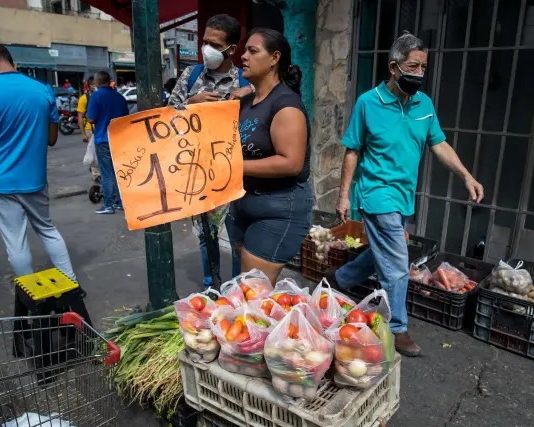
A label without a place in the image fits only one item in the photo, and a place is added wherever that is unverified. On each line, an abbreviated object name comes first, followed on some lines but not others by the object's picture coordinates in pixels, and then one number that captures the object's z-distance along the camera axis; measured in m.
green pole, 2.51
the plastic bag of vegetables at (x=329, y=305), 2.04
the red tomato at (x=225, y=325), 2.04
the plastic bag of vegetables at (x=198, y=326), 2.09
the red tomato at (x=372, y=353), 1.83
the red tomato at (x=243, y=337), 1.94
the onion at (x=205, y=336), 2.08
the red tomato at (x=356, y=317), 1.95
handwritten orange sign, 2.17
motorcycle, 18.08
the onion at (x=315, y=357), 1.79
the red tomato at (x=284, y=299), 2.13
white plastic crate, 1.78
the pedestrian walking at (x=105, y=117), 6.62
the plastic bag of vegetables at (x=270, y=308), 2.03
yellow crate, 2.86
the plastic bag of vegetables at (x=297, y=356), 1.78
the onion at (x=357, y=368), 1.82
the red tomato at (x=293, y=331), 1.84
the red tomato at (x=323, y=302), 2.12
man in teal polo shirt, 2.90
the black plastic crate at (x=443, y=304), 3.52
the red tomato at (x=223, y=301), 2.20
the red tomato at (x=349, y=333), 1.84
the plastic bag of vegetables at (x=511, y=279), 3.31
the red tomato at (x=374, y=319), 1.95
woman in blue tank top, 2.41
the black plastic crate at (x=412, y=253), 4.01
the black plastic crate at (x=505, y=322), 3.16
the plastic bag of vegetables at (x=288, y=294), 2.13
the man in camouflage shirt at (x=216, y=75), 2.80
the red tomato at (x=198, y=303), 2.18
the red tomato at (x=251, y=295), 2.24
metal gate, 4.08
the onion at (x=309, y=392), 1.81
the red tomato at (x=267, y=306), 2.09
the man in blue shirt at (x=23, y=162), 3.41
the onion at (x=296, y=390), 1.80
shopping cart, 1.98
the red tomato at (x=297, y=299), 2.12
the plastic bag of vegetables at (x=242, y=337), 1.93
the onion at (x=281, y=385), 1.82
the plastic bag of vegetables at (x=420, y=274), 3.68
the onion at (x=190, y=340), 2.09
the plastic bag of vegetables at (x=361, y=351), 1.83
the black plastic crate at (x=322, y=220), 4.67
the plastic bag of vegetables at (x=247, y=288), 2.24
